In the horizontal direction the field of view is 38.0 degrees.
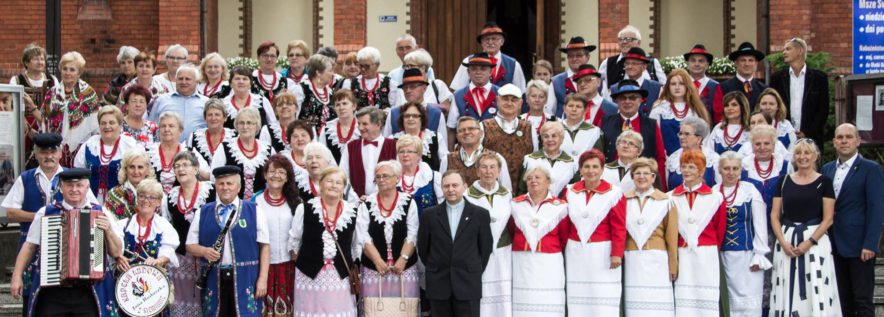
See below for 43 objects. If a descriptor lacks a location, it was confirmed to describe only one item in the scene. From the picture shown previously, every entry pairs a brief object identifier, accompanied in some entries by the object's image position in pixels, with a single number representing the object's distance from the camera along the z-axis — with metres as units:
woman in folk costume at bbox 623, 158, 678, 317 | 10.37
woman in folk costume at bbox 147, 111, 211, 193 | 10.87
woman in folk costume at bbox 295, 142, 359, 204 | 10.49
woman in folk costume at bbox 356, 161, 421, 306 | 10.27
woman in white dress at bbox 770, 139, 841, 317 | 10.59
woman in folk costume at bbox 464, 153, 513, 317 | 10.38
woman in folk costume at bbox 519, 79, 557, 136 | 11.90
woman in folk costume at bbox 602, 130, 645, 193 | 10.88
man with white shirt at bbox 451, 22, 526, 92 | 13.30
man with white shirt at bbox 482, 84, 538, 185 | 11.48
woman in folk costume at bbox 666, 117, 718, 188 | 11.22
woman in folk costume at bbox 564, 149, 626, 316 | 10.30
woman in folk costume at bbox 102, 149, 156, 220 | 10.18
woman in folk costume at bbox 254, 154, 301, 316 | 10.27
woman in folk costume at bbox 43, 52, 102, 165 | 12.35
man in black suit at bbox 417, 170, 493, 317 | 10.10
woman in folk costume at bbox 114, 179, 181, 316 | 9.86
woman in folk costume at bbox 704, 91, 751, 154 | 11.66
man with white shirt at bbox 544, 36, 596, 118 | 13.02
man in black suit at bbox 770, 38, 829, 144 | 12.79
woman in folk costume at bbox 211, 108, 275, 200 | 10.97
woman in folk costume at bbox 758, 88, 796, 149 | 11.84
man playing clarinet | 9.95
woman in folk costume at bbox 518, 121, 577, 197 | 11.02
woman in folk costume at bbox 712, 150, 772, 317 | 10.70
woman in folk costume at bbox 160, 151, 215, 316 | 10.32
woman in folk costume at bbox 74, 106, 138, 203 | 10.96
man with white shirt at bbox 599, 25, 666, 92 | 13.47
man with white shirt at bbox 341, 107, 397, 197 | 11.17
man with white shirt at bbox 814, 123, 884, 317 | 10.63
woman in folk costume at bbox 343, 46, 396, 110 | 12.62
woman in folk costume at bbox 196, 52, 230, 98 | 12.56
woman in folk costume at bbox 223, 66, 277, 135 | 12.03
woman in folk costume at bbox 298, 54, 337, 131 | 12.60
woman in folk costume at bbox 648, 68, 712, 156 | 12.00
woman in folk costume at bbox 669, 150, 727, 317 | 10.48
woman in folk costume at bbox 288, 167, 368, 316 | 10.04
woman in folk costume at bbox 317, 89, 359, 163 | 11.59
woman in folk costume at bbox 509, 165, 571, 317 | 10.33
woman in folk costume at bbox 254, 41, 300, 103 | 12.72
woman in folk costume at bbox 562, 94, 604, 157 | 11.50
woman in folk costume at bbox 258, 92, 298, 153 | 11.80
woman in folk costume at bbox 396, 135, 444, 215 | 10.70
